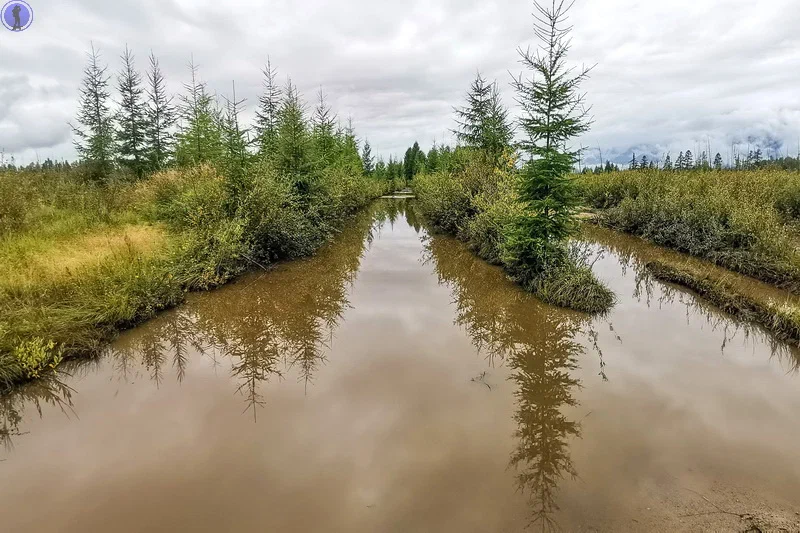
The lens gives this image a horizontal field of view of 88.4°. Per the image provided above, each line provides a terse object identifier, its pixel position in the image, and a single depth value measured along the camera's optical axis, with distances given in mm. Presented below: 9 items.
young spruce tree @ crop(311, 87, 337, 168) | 22578
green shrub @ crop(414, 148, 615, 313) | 8344
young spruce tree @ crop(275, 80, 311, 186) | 15391
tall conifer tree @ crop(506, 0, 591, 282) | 8914
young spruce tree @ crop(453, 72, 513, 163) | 19141
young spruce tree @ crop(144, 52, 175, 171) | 19797
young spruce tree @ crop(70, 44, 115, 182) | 18172
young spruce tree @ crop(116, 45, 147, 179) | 18969
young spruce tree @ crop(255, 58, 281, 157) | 16406
